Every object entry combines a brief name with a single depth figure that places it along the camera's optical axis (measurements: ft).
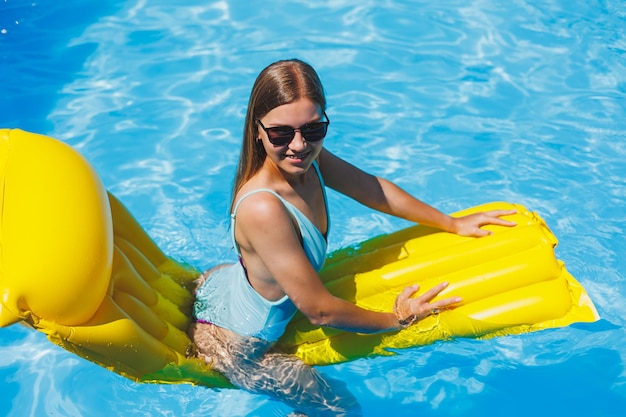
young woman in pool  9.22
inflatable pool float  9.00
